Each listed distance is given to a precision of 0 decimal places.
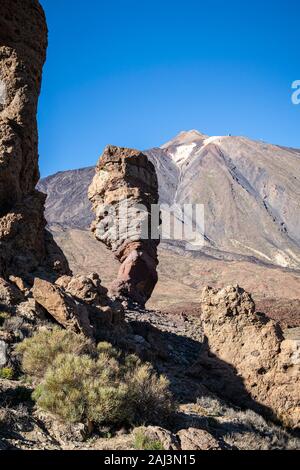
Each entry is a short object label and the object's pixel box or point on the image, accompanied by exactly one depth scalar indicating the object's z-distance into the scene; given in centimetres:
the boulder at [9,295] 906
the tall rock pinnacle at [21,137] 1214
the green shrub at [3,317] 833
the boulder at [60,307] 875
